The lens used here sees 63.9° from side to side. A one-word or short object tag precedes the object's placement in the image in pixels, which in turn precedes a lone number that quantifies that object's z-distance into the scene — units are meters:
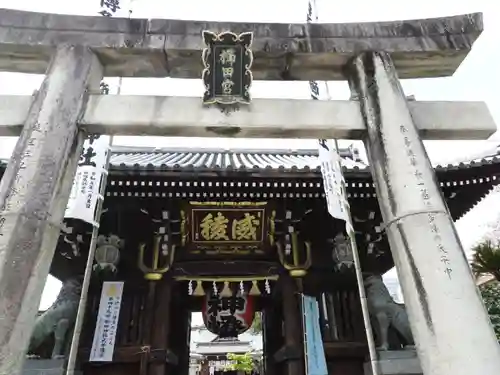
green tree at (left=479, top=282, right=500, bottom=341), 8.71
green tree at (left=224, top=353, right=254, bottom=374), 22.98
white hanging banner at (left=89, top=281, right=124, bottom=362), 6.31
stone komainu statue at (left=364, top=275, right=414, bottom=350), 6.52
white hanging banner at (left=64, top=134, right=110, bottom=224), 4.81
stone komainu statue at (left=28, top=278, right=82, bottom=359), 6.32
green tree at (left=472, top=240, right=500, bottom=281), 8.85
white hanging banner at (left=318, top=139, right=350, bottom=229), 5.06
